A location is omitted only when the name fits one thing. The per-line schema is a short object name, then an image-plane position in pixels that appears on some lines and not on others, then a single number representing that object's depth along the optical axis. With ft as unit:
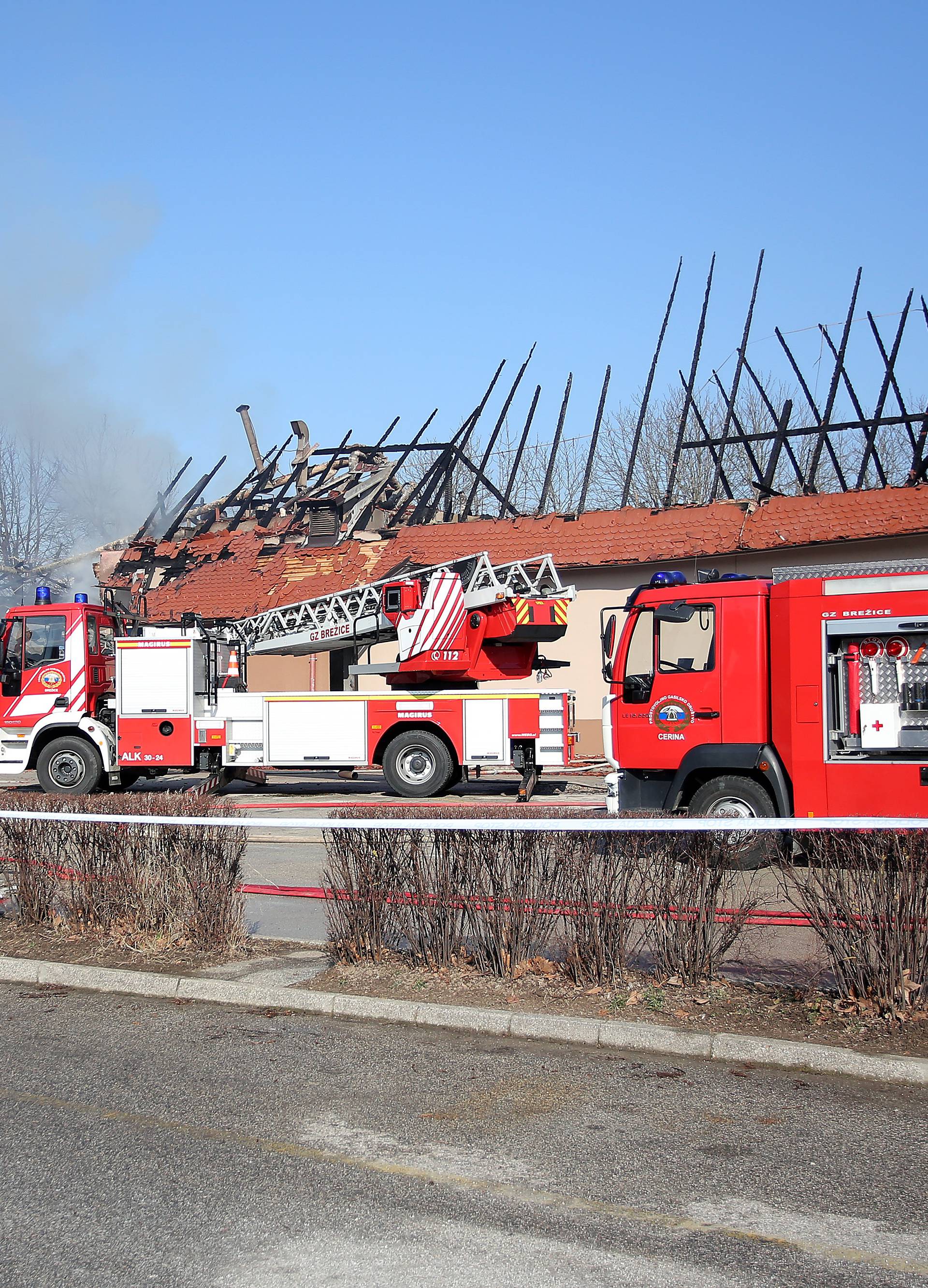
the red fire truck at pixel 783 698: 33.14
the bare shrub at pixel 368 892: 22.33
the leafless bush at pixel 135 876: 24.47
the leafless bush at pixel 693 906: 20.10
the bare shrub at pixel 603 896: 20.45
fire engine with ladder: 55.42
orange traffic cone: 61.87
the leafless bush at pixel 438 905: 21.65
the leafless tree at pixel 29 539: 132.67
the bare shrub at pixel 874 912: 18.34
